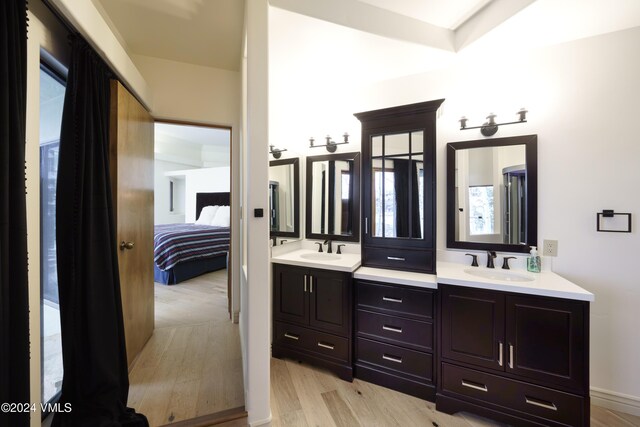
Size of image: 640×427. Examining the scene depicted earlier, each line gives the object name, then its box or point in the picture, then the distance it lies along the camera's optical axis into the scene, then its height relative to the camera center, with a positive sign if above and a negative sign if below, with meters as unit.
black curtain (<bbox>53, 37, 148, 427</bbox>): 1.31 -0.34
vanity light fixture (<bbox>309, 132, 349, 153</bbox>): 2.44 +0.70
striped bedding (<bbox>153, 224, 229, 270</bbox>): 3.89 -0.55
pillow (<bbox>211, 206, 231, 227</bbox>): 5.99 -0.15
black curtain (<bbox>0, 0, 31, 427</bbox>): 0.86 -0.04
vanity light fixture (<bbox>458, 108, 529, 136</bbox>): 1.84 +0.71
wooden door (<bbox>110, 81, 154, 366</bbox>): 1.73 +0.06
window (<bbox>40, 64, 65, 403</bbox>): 1.35 -0.09
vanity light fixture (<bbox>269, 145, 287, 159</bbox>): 2.51 +0.63
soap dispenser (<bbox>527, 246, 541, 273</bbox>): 1.79 -0.36
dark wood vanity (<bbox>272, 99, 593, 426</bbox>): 1.40 -0.60
